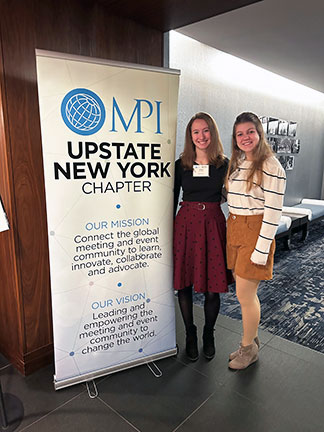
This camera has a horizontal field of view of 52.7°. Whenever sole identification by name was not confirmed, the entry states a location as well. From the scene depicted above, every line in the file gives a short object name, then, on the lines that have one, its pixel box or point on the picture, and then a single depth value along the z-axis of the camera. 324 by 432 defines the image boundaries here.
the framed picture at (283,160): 5.99
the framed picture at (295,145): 6.30
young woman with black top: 2.17
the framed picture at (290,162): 6.20
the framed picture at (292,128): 6.07
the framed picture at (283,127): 5.73
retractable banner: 1.84
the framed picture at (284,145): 5.85
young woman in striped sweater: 1.97
